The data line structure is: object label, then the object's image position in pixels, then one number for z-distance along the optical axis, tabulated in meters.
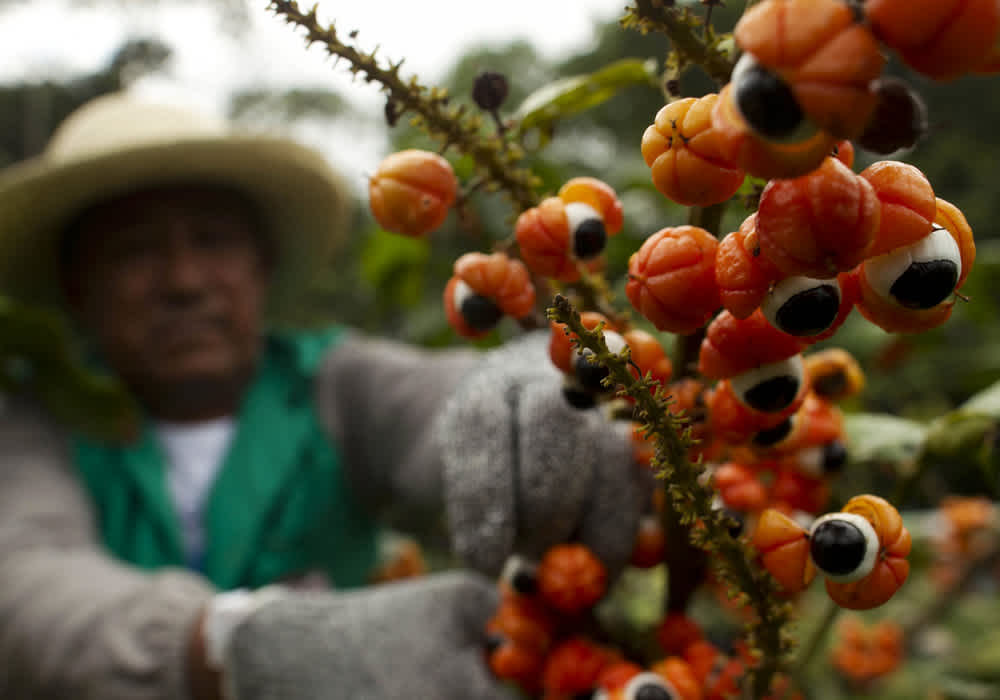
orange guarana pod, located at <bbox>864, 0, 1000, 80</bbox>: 0.25
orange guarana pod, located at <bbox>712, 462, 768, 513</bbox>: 0.56
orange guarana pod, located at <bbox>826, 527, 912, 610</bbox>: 0.36
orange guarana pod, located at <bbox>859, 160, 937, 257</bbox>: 0.32
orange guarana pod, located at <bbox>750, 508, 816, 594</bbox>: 0.37
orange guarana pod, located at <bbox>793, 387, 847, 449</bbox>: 0.56
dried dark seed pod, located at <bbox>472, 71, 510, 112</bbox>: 0.45
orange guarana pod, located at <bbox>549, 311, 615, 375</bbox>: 0.44
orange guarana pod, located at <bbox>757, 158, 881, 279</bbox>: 0.29
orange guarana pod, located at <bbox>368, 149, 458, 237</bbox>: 0.46
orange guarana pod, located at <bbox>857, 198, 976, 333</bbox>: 0.33
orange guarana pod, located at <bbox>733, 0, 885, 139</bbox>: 0.25
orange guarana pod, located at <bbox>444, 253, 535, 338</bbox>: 0.46
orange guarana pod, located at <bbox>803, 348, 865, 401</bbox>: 0.57
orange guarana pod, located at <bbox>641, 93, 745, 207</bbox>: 0.34
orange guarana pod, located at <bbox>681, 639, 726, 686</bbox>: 0.53
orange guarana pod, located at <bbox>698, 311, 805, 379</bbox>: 0.37
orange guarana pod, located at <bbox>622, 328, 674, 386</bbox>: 0.44
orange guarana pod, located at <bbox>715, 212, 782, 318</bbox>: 0.33
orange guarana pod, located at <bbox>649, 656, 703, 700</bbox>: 0.49
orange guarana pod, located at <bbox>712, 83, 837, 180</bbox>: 0.27
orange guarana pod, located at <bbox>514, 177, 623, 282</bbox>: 0.42
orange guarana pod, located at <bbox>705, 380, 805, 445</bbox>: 0.41
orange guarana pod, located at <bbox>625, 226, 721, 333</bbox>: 0.37
